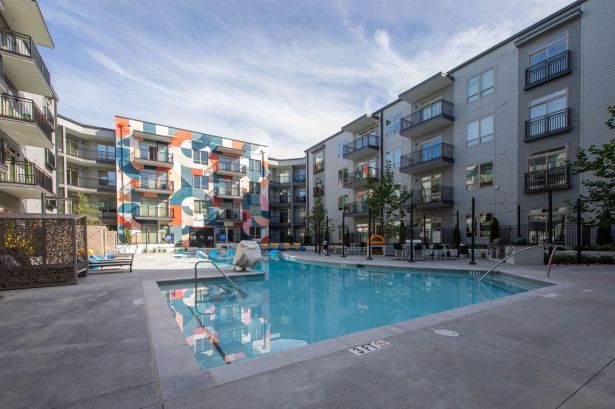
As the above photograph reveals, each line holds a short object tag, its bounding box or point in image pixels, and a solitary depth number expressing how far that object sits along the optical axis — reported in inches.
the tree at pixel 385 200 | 732.0
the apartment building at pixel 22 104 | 482.3
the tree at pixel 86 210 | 930.7
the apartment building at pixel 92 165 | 1088.5
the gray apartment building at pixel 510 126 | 566.6
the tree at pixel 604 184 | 257.8
